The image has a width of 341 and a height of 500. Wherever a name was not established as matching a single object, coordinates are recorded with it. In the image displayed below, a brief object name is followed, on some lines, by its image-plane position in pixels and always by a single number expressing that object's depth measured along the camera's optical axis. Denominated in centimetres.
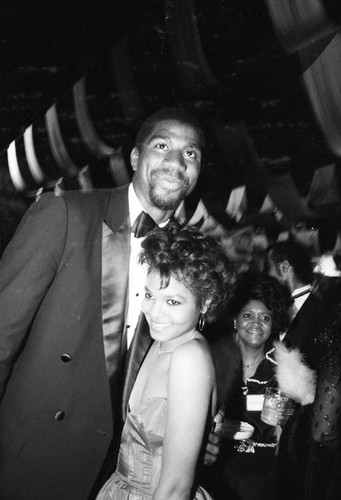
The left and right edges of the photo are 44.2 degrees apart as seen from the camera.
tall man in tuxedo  164
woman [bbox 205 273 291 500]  241
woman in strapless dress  139
